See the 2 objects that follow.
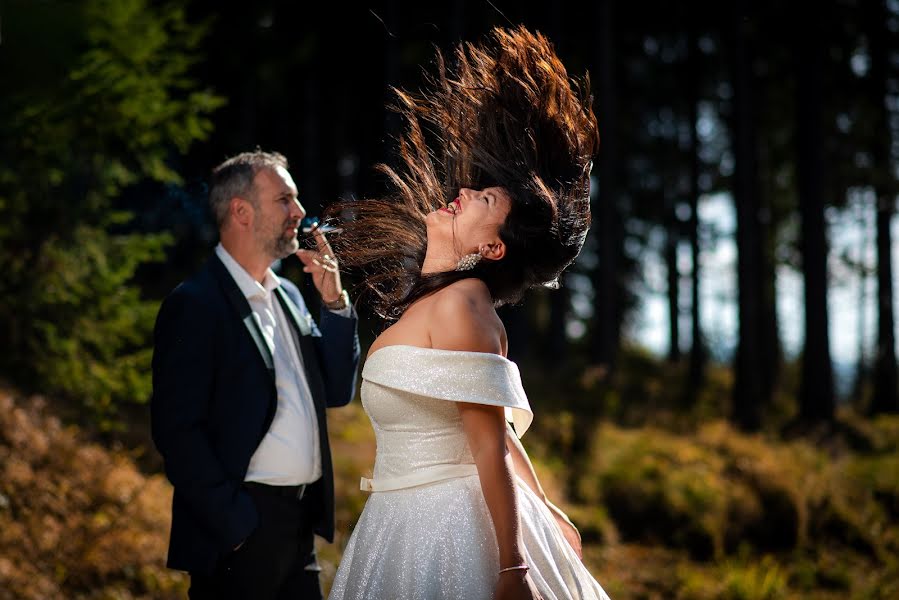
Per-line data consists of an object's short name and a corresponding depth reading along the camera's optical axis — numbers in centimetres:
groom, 348
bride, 259
